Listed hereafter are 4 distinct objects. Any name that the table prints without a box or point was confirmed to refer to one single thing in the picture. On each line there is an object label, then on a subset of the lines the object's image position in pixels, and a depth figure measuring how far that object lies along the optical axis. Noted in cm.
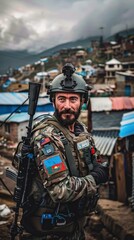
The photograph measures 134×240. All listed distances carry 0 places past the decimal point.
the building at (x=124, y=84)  3269
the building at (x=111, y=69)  5047
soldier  244
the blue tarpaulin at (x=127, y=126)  718
